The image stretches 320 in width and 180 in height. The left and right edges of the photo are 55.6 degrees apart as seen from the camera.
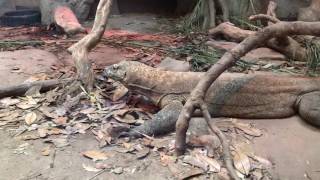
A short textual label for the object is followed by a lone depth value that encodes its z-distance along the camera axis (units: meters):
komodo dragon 2.91
